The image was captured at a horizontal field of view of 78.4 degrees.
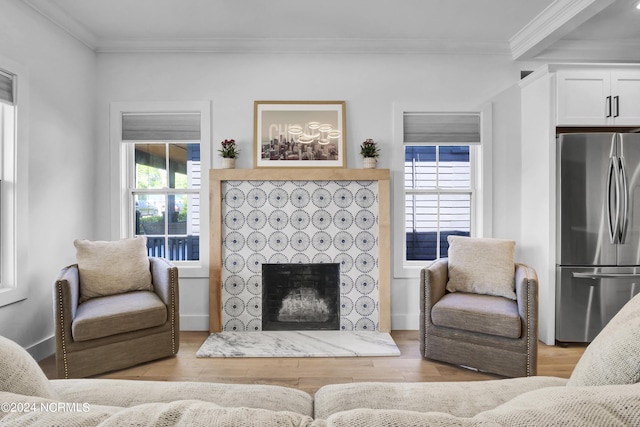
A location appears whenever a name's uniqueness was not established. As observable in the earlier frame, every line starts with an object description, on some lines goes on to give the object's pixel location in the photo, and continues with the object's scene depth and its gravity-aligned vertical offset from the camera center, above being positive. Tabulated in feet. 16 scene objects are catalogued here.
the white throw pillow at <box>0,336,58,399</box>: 2.82 -1.22
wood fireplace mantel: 12.10 +0.03
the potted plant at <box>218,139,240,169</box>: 12.16 +1.77
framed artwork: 12.53 +2.45
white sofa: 2.05 -1.17
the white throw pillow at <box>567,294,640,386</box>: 2.95 -1.20
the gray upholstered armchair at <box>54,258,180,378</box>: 8.54 -2.65
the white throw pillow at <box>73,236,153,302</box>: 9.96 -1.48
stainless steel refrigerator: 10.75 -0.54
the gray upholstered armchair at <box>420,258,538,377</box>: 8.79 -2.73
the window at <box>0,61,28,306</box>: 9.42 +0.53
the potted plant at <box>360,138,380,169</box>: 12.21 +1.78
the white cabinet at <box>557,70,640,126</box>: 11.01 +3.15
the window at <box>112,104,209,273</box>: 12.98 +0.45
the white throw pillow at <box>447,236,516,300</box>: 10.37 -1.56
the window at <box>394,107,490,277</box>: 13.16 +0.43
